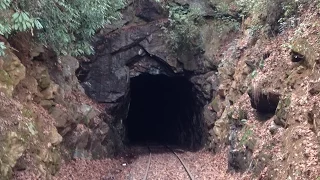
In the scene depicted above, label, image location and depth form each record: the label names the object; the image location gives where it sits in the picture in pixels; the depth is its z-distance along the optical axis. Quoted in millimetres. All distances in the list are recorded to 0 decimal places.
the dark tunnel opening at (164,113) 23516
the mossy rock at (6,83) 8992
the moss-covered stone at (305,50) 8633
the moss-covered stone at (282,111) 8914
